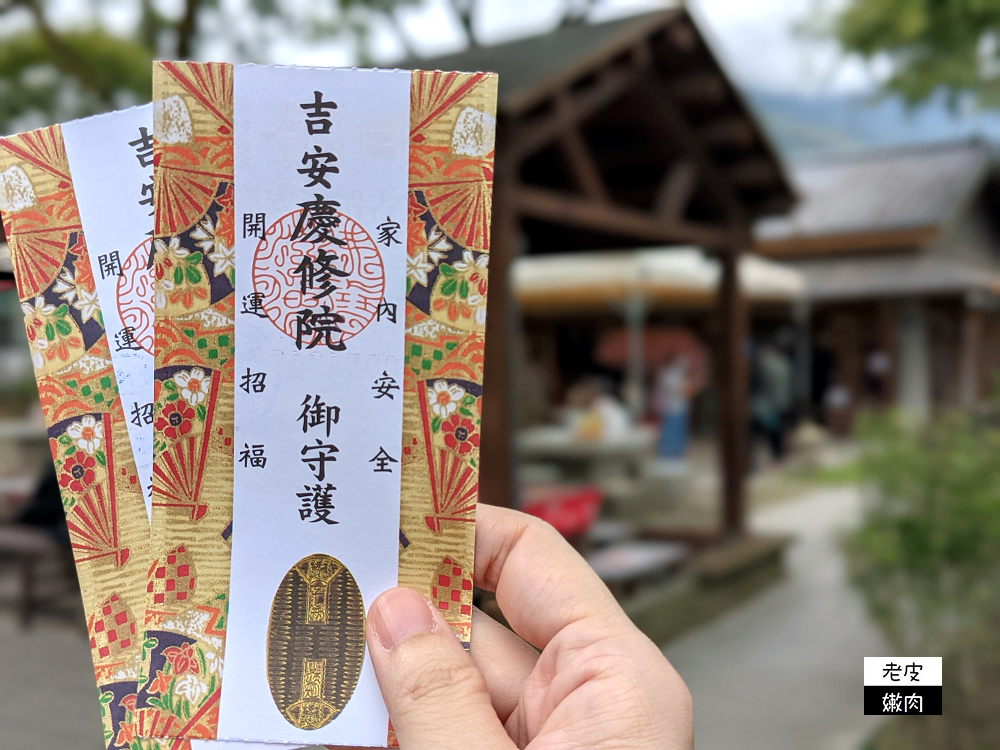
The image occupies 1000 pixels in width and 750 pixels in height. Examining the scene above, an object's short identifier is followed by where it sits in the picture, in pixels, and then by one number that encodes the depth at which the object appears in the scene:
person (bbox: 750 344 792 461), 9.83
